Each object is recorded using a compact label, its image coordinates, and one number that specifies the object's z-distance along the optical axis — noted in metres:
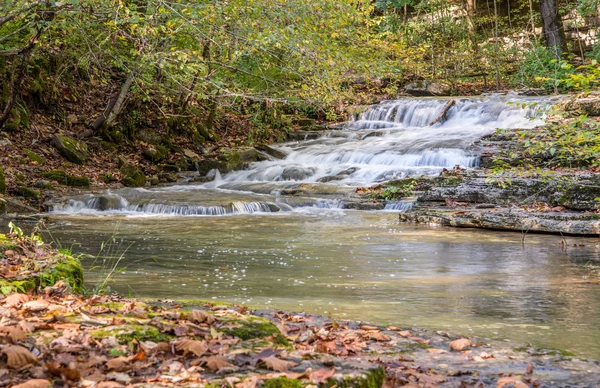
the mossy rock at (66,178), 16.52
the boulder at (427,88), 29.02
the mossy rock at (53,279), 4.32
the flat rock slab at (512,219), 10.77
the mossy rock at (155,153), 20.14
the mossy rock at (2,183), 14.23
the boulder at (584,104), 18.48
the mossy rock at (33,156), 16.92
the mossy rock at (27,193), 14.71
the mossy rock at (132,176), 18.03
